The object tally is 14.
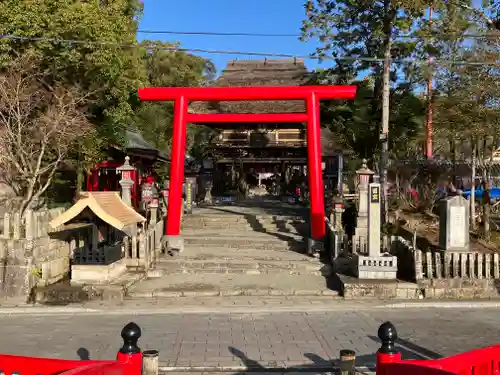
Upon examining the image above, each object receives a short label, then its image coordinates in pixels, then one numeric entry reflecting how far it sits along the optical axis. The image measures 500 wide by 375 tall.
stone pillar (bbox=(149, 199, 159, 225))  14.47
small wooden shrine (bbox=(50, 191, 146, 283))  10.35
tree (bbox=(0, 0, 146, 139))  14.04
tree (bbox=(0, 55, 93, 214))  14.00
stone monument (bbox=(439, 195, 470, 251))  11.40
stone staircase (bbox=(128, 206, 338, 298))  10.94
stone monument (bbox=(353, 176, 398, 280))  10.96
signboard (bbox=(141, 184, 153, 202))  16.50
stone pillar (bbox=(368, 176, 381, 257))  11.00
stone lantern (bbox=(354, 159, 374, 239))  14.09
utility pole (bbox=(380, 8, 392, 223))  15.92
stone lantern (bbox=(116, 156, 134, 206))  14.67
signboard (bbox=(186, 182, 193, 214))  19.46
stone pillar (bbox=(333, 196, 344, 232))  15.05
